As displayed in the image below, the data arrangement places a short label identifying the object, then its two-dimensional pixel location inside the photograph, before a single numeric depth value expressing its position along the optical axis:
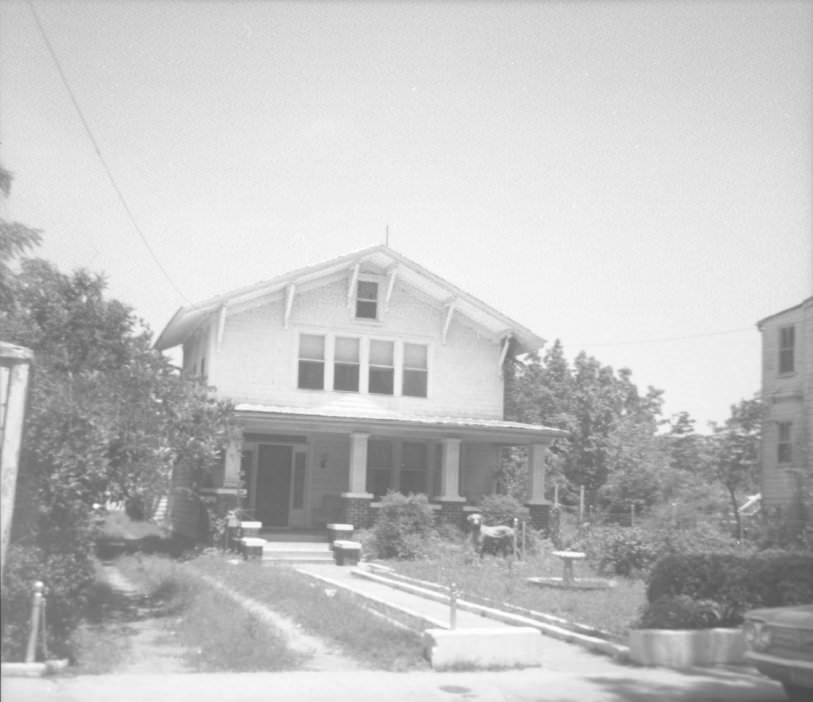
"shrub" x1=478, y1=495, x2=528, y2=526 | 24.08
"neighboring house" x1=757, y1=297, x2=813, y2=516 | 27.45
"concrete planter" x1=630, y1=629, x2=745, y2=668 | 10.82
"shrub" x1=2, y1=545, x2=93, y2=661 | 9.46
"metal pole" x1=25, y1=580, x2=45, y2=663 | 9.13
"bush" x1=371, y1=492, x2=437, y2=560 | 21.94
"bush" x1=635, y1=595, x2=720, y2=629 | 11.49
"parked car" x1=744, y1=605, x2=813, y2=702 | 8.79
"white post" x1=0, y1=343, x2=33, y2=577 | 9.55
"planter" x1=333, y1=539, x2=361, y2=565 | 21.92
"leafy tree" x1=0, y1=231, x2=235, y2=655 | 10.30
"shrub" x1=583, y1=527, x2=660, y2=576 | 19.00
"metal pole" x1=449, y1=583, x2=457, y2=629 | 10.89
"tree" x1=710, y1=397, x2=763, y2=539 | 30.58
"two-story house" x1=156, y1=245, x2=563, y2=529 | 24.84
